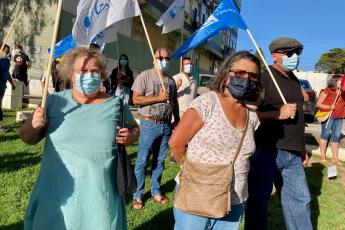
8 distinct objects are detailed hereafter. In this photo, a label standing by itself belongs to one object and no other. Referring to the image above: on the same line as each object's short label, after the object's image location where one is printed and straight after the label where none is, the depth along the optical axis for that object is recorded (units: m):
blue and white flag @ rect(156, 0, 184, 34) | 8.50
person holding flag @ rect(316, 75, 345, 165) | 8.70
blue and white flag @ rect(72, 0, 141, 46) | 4.96
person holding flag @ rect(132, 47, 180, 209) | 5.16
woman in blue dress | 2.76
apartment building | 18.53
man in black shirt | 3.91
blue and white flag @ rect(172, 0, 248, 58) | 5.15
